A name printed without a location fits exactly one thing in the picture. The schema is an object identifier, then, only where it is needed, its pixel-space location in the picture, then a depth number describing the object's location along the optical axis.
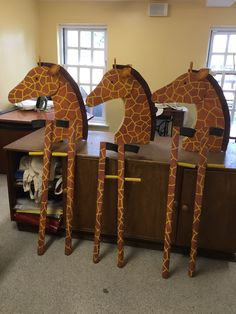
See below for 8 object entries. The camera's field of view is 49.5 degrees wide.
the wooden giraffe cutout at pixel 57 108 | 1.80
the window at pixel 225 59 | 4.07
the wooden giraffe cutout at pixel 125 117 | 1.74
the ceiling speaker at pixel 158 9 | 3.86
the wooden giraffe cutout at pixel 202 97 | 1.76
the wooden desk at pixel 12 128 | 3.06
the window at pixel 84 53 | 4.36
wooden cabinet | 1.72
